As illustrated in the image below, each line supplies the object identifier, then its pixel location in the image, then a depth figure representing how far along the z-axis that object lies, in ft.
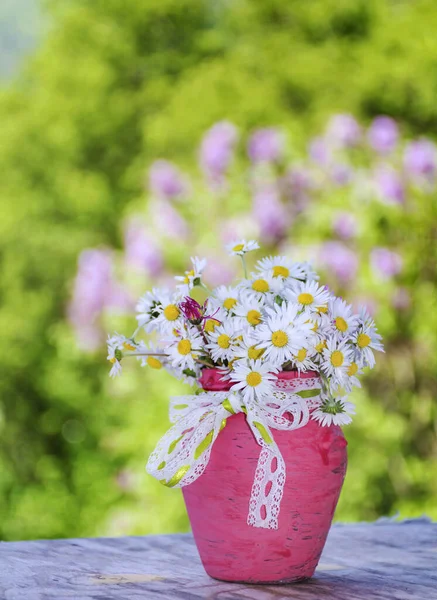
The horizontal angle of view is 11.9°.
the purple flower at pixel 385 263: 7.40
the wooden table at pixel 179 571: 3.67
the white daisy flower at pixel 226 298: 3.75
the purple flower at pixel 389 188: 7.50
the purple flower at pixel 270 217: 9.60
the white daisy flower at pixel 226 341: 3.68
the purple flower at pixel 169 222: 9.85
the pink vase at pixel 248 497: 3.67
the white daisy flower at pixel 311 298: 3.68
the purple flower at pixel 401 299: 7.48
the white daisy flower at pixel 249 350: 3.66
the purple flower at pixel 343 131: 9.70
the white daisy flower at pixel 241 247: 3.79
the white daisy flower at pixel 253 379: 3.64
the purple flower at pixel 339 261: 7.39
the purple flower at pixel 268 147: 9.95
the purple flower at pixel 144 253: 9.68
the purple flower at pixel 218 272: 7.45
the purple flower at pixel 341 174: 9.59
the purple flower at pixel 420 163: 7.64
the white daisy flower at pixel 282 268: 3.79
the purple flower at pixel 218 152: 9.89
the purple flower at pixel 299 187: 9.84
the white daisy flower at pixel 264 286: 3.76
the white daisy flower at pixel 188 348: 3.69
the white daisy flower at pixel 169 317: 3.71
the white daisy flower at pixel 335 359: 3.68
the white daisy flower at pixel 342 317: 3.70
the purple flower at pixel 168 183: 10.14
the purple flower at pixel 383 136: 9.73
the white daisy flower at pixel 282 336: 3.64
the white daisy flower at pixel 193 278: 3.75
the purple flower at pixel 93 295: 9.95
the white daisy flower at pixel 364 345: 3.72
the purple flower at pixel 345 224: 7.52
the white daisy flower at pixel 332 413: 3.68
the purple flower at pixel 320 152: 9.81
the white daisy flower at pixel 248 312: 3.69
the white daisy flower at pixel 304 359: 3.65
